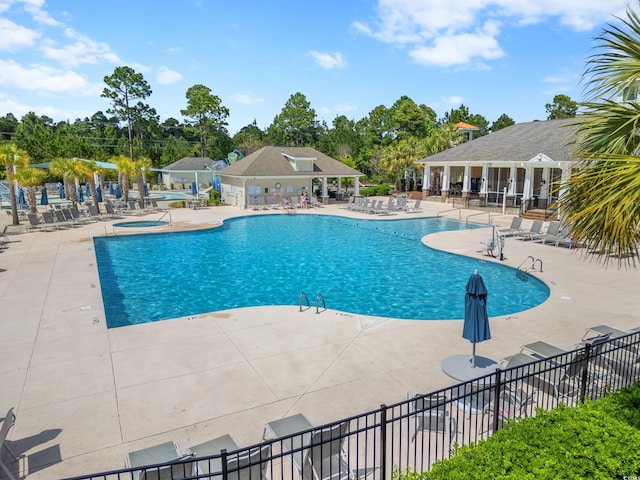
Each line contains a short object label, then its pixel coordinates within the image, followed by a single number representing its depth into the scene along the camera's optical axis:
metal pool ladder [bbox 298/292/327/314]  11.30
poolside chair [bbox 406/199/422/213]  31.55
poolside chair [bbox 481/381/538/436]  6.01
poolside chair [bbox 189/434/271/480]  4.68
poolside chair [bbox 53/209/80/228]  24.77
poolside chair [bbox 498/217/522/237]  21.59
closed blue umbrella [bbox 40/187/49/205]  33.66
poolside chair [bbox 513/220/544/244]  20.83
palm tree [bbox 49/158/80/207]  29.36
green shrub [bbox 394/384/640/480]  4.38
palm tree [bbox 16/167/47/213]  23.64
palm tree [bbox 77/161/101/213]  30.06
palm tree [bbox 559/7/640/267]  4.81
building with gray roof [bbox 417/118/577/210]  29.17
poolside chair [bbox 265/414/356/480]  4.84
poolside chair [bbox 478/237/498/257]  17.59
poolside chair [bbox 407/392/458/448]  5.47
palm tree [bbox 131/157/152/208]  33.09
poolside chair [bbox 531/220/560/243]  19.81
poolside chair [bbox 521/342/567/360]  7.76
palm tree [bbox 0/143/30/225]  23.47
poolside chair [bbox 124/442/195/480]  4.57
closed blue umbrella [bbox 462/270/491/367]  7.38
